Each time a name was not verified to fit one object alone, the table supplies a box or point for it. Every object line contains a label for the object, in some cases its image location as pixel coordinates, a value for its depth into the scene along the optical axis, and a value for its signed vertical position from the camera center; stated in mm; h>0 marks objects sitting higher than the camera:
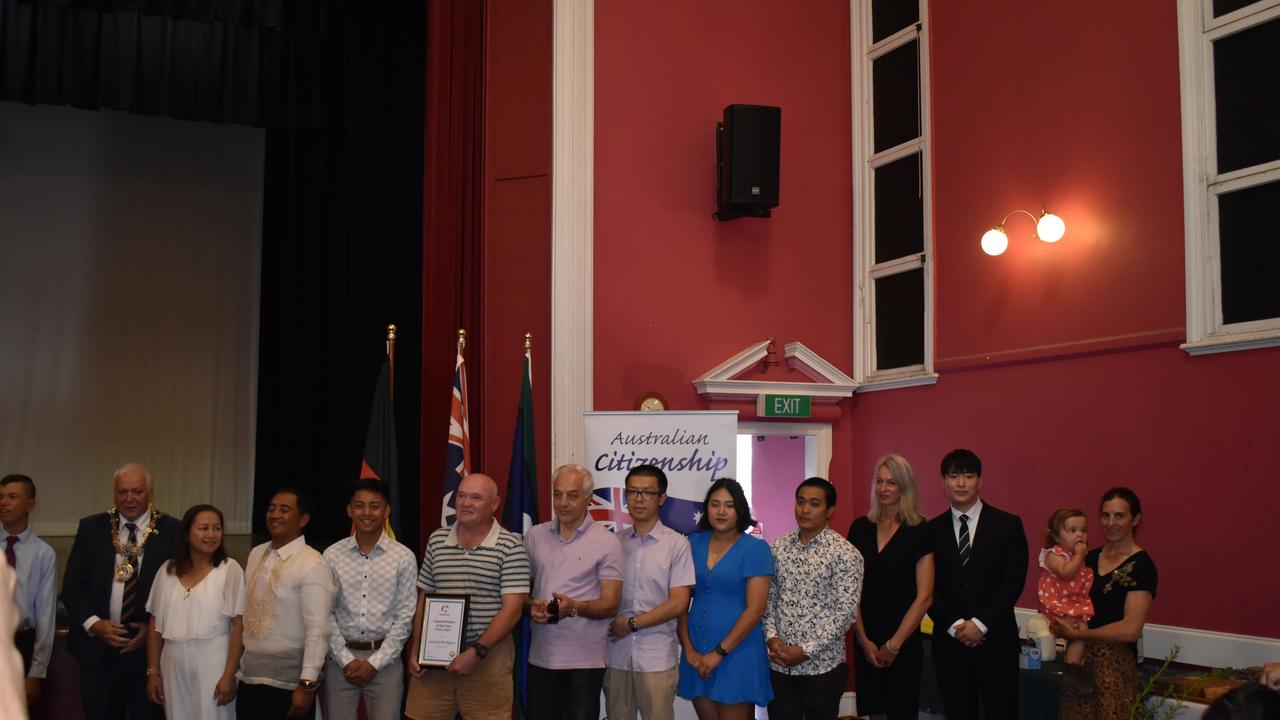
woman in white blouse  4508 -822
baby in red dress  4539 -671
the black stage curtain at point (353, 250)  9203 +1525
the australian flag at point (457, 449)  5911 -140
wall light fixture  6238 +1105
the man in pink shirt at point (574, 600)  4574 -724
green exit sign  7293 +118
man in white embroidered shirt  4379 -795
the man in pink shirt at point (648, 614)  4566 -785
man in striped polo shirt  4434 -726
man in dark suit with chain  4913 -784
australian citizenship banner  5504 -144
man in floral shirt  4543 -788
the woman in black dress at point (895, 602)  4715 -761
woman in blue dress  4535 -813
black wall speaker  7121 +1707
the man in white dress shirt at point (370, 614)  4445 -766
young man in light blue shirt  5031 -717
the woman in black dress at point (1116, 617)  4355 -755
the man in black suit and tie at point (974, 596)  4594 -721
